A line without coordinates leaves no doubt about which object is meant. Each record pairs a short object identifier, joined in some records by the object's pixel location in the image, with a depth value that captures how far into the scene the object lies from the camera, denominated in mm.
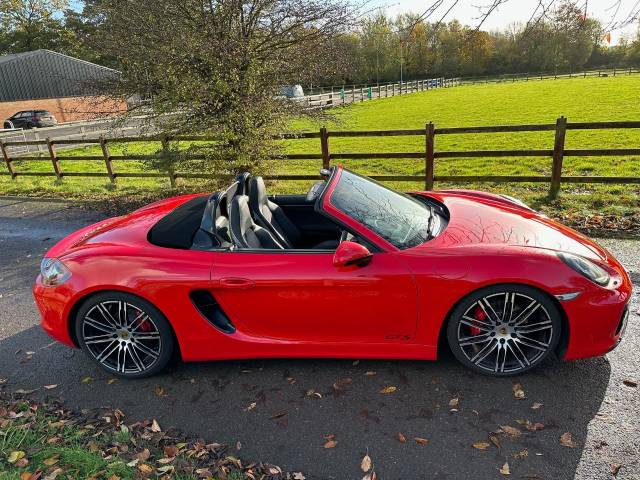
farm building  38062
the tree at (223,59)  7547
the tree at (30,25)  51188
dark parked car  32469
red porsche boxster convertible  2889
